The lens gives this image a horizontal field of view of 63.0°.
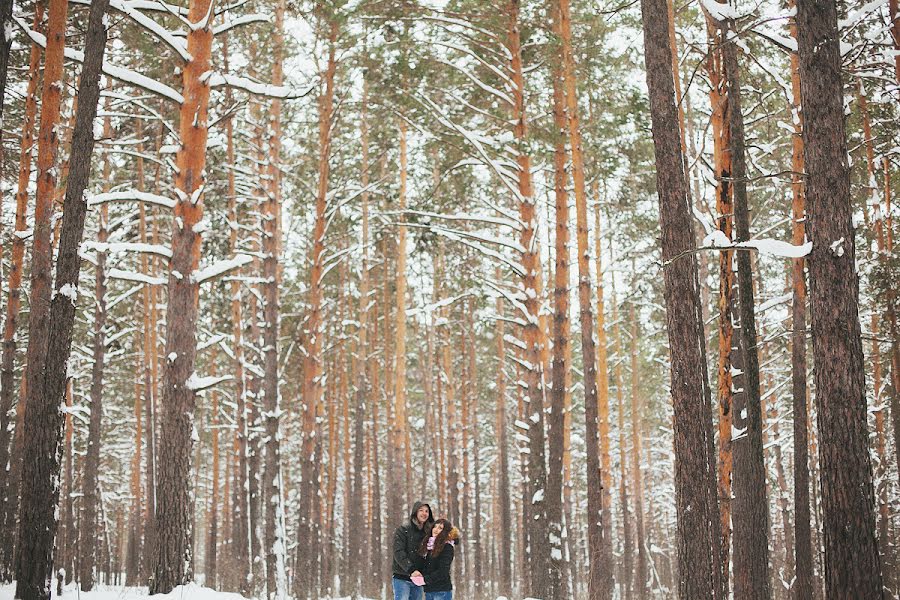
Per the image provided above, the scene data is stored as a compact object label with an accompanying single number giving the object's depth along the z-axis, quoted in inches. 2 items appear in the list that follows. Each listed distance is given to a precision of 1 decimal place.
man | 310.7
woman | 309.7
